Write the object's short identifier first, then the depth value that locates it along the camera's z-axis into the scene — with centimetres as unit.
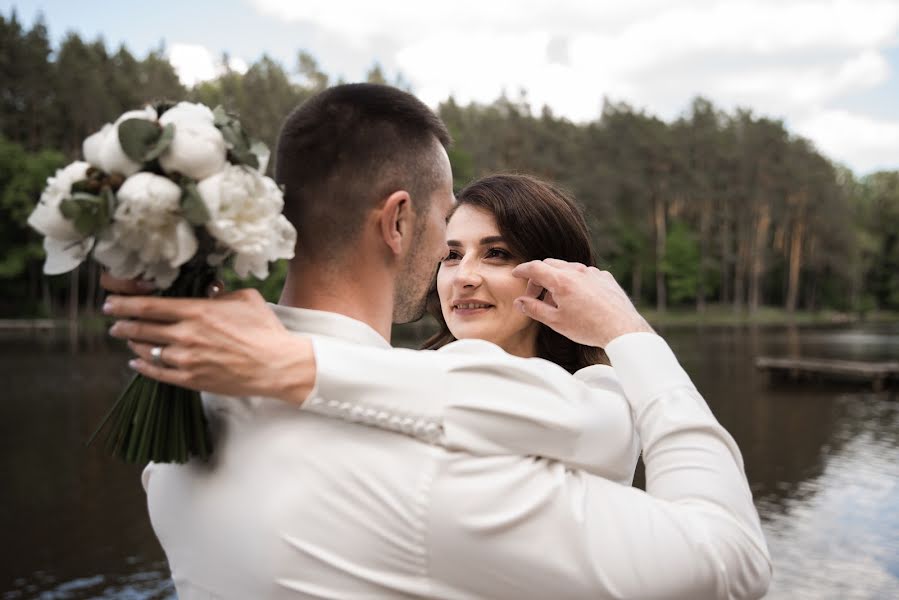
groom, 138
